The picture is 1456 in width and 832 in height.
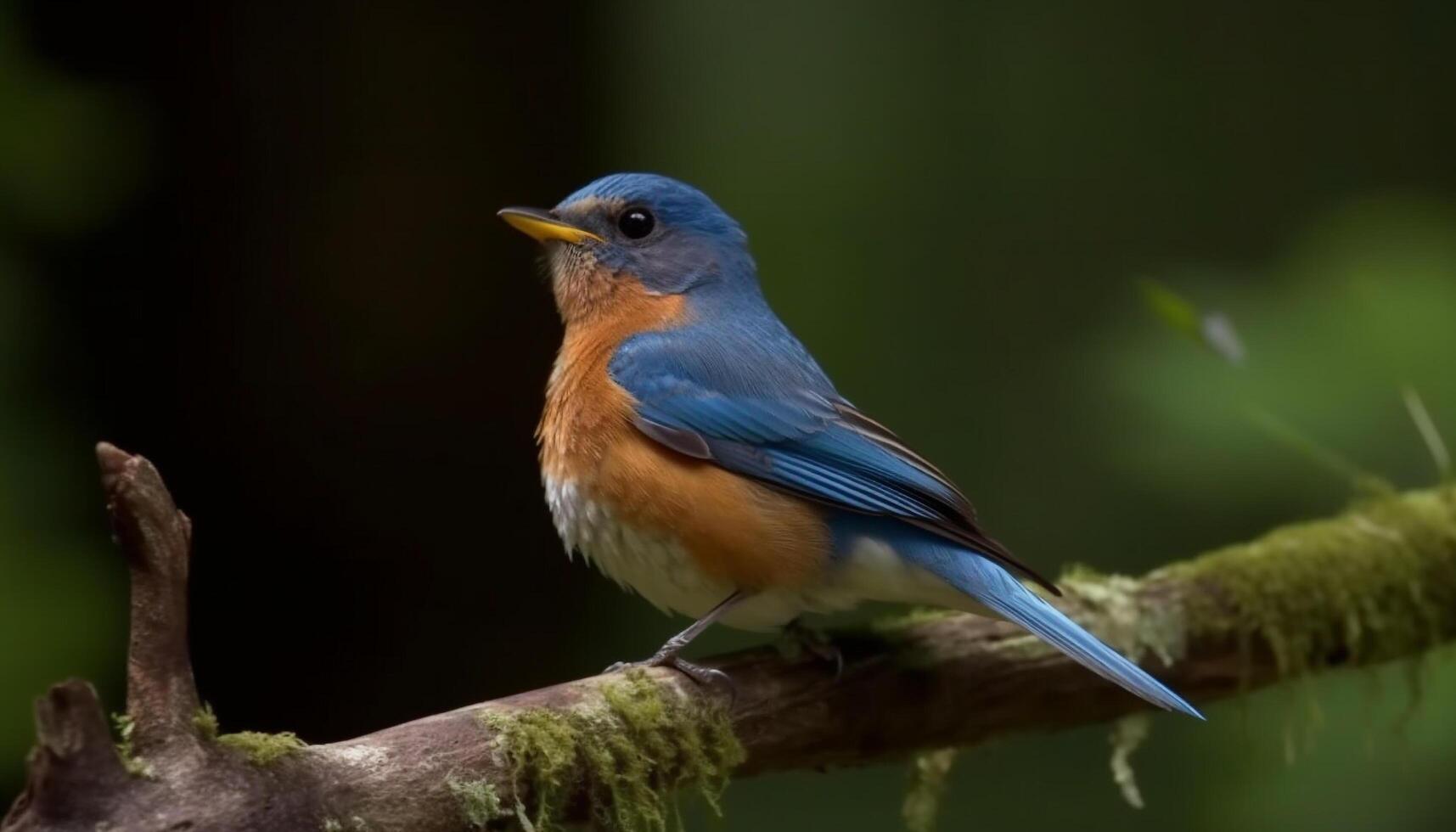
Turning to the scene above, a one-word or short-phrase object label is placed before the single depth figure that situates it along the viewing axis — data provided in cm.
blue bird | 697
